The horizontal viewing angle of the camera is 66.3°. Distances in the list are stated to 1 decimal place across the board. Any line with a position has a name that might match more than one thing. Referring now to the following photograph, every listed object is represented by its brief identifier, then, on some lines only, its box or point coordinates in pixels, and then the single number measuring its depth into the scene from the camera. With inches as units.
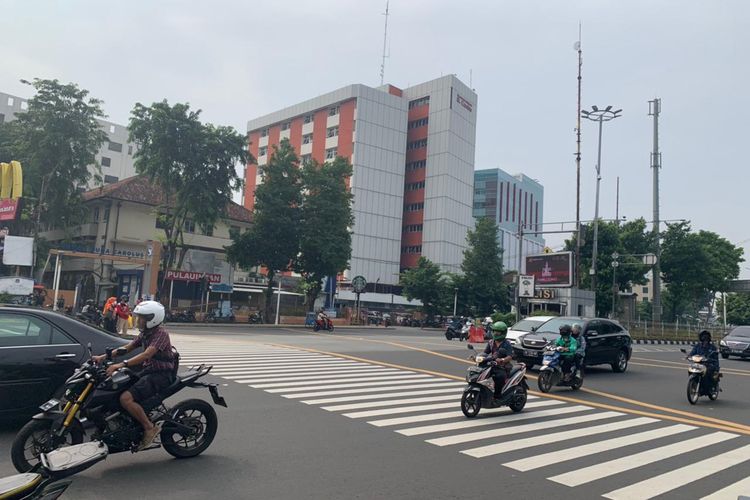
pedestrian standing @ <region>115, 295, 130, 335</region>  847.6
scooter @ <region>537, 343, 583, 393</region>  468.8
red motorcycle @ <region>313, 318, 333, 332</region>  1373.0
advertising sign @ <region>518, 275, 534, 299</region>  1081.4
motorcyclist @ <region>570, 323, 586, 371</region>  491.5
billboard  1422.2
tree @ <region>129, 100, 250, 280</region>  1363.2
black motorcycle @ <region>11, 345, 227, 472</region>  196.9
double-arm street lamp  1443.2
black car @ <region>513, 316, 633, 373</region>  594.9
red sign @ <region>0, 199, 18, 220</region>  1009.5
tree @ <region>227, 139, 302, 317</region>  1513.3
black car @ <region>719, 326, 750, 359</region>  977.3
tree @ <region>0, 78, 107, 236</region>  1476.4
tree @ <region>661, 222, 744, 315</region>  1985.7
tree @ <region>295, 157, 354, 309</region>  1545.3
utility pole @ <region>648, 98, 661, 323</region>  1642.5
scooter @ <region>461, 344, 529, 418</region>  342.6
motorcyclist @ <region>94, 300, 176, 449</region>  211.4
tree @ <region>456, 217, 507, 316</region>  2087.8
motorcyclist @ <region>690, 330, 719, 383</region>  455.2
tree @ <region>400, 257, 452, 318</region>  2037.4
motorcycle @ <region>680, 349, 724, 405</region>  446.6
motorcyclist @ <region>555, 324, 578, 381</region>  484.4
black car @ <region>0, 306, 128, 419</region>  242.5
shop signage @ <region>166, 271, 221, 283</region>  1401.3
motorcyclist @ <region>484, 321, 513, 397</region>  361.4
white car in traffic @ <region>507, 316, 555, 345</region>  645.5
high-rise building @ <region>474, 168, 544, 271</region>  3752.5
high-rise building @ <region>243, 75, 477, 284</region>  2689.5
